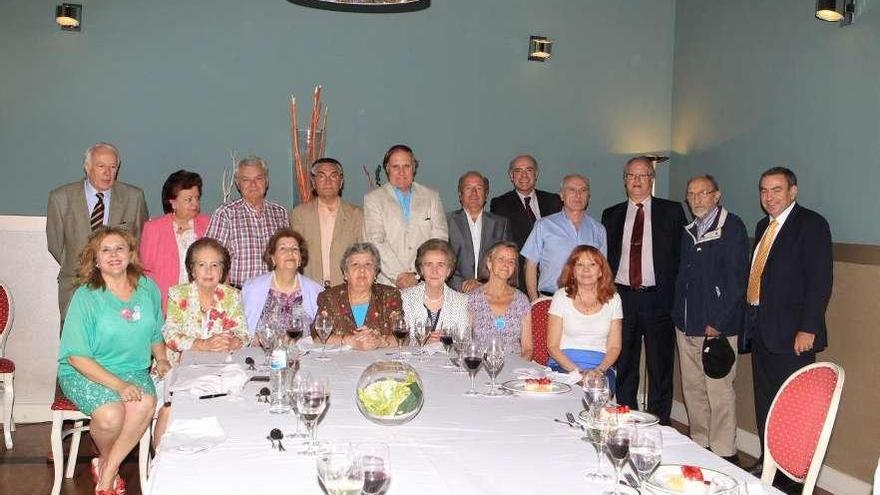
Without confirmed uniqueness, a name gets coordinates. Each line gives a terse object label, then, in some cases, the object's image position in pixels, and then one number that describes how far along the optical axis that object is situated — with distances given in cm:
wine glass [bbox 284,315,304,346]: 339
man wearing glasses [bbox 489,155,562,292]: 575
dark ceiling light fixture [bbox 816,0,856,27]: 462
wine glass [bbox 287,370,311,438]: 230
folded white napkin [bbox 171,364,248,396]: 283
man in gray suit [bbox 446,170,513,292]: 532
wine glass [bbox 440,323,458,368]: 341
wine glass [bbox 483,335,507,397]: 296
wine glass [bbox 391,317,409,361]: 348
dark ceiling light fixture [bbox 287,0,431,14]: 329
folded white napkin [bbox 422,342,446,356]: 376
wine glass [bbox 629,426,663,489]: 185
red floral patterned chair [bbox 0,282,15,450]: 502
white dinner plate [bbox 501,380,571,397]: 291
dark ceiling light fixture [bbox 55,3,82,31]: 590
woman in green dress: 367
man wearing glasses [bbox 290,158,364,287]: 517
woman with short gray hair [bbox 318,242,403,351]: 409
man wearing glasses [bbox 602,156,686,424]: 529
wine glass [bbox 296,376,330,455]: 221
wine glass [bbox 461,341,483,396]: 291
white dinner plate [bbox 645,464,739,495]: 191
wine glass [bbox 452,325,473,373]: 305
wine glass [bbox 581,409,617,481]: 200
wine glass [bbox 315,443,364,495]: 165
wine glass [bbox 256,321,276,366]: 330
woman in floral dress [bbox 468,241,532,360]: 413
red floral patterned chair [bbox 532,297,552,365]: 425
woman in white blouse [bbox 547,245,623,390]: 407
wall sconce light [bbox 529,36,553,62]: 667
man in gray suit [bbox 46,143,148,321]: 513
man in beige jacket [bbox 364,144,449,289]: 523
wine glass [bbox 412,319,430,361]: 354
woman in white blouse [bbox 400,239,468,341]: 417
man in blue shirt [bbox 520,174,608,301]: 527
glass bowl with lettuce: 246
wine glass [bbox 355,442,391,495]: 168
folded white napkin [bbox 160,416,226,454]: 221
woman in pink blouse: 493
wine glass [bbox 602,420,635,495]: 188
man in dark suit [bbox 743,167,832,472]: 430
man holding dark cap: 484
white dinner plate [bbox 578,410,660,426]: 250
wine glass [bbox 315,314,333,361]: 357
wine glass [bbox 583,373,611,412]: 248
